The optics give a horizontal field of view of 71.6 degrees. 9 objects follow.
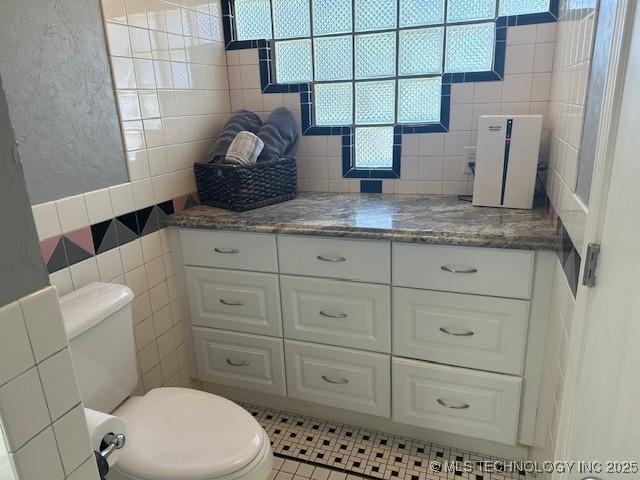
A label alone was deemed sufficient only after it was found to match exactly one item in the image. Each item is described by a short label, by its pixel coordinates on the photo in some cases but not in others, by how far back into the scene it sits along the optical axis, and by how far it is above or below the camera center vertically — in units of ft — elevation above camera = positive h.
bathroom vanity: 4.77 -2.35
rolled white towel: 6.07 -0.58
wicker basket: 5.96 -1.05
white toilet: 3.89 -2.95
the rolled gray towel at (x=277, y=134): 6.44 -0.42
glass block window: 6.04 +0.63
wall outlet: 6.27 -0.81
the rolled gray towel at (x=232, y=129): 6.34 -0.33
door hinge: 2.64 -0.99
